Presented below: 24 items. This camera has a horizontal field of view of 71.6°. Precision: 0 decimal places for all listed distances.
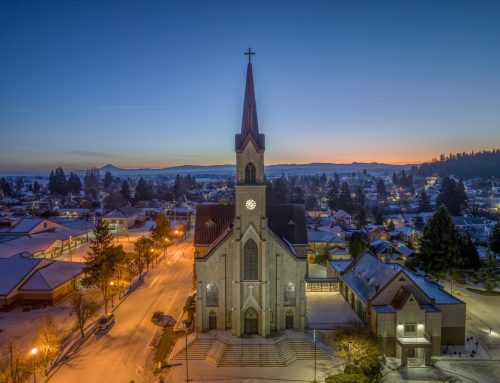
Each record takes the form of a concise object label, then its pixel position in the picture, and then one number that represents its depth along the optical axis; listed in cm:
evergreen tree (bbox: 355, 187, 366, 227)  8795
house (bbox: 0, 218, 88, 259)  5272
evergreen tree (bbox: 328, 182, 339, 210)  11322
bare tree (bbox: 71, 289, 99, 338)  2921
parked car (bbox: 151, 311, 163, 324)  3226
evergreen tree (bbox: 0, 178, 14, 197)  15100
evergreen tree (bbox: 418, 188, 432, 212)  11069
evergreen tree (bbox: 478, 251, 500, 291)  4136
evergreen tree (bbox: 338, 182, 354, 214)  10688
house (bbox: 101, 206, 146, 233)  8369
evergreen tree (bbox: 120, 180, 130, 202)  13319
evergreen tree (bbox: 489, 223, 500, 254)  5622
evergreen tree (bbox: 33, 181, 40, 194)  17658
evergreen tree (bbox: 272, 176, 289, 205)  10856
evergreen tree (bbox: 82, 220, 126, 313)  3562
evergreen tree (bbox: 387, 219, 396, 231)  7738
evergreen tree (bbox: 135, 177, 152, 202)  13825
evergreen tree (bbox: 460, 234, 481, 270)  4759
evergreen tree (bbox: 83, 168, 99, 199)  15700
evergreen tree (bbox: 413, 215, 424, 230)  8237
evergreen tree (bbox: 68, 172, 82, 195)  16512
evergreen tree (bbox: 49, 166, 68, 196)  15950
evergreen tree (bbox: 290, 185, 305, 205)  11475
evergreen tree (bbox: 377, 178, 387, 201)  14985
